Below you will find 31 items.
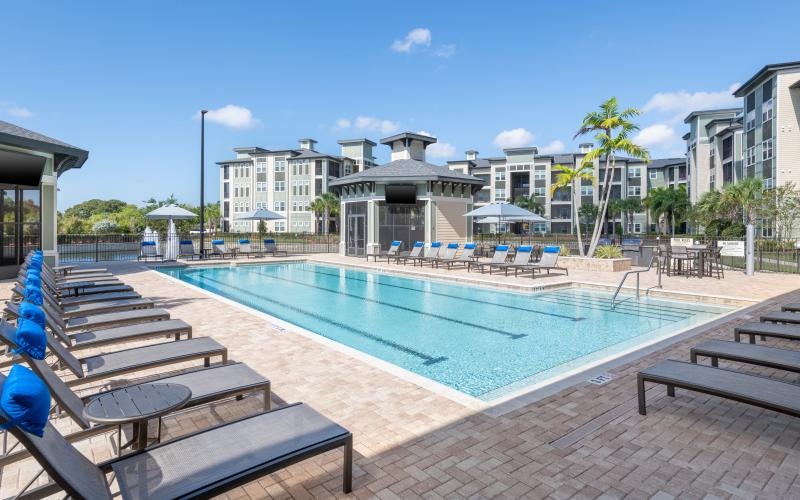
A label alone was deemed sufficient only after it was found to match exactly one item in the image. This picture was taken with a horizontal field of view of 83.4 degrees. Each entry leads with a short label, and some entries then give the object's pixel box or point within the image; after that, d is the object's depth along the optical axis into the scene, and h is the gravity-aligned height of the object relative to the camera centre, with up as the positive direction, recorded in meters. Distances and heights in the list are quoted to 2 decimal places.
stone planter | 17.16 -0.84
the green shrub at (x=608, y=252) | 18.11 -0.38
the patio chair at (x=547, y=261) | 15.18 -0.61
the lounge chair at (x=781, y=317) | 6.30 -1.10
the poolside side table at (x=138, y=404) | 2.71 -1.03
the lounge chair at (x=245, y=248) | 23.83 -0.16
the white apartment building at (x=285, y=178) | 61.91 +9.51
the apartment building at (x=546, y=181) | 64.81 +9.19
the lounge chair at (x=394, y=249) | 21.39 -0.24
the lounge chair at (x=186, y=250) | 22.52 -0.23
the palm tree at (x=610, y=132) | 18.38 +4.63
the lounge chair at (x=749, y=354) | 4.37 -1.15
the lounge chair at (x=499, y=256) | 16.95 -0.48
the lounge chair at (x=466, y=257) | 17.56 -0.58
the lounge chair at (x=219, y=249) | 22.27 -0.19
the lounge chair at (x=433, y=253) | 19.08 -0.41
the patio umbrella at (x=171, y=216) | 22.14 +1.46
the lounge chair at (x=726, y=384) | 3.36 -1.17
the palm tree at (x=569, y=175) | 19.47 +2.98
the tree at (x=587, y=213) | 63.03 +4.21
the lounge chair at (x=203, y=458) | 1.95 -1.18
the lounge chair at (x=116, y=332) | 4.80 -1.03
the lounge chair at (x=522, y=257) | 16.34 -0.51
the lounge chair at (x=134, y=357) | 3.78 -1.08
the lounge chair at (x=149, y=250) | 21.38 -0.21
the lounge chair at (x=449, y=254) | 18.70 -0.43
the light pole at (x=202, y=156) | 21.98 +4.50
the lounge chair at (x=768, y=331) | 5.50 -1.13
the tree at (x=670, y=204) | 53.72 +4.73
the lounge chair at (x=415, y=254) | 19.79 -0.45
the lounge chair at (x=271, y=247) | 24.67 -0.12
